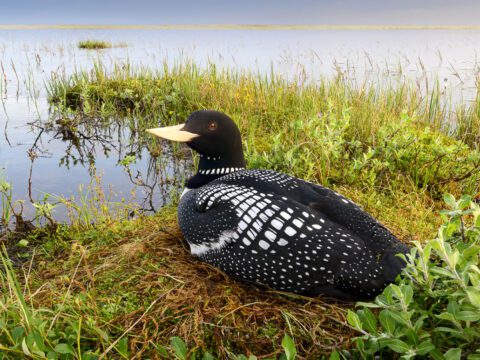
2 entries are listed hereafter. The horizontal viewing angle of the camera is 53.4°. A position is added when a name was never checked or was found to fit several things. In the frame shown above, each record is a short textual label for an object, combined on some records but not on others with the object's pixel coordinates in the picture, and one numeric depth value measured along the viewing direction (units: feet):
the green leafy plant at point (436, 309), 1.54
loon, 2.29
